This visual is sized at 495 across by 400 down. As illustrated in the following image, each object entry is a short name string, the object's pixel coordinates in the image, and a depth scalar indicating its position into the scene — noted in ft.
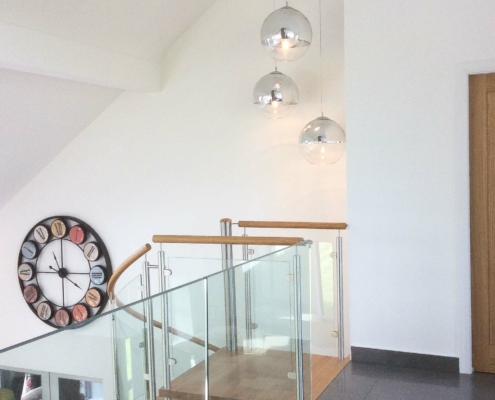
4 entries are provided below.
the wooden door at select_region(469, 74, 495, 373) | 14.35
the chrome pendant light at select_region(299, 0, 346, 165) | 17.34
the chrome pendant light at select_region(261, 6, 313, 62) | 15.16
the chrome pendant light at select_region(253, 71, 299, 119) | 18.07
